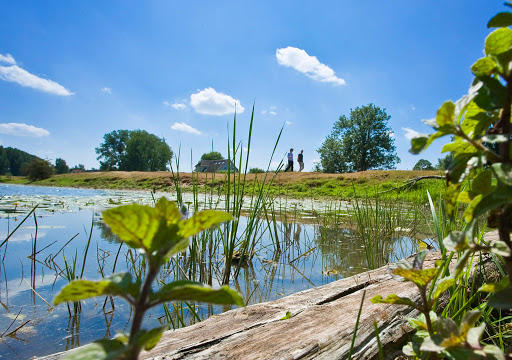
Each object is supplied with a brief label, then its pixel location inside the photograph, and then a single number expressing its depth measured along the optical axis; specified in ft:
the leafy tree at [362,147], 96.12
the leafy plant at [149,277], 0.75
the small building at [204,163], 138.06
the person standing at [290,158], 57.90
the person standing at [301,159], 66.65
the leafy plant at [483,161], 0.98
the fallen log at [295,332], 2.09
